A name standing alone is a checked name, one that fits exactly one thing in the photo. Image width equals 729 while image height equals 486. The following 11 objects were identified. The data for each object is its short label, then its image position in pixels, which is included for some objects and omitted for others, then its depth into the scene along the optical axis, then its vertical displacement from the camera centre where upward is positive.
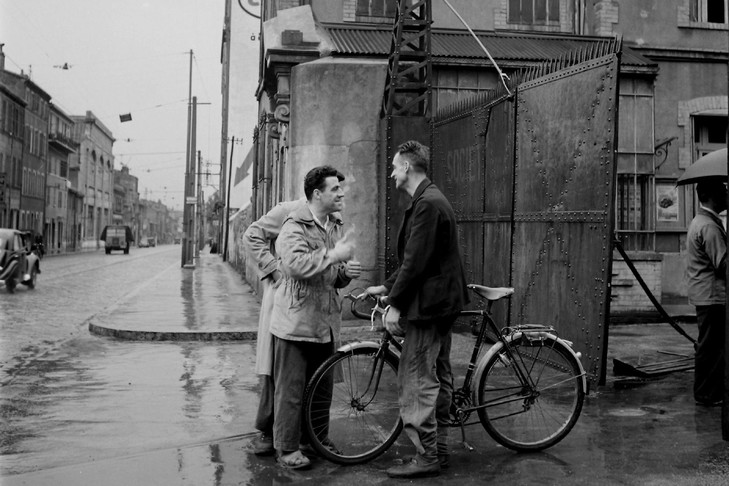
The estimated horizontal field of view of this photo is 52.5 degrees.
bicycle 4.78 -0.94
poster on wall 14.87 +1.17
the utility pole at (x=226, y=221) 40.37 +1.79
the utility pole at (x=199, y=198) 48.33 +4.75
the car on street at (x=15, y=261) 18.45 -0.35
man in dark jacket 4.51 -0.31
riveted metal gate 6.68 +0.71
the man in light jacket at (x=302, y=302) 4.61 -0.31
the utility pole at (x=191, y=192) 31.98 +2.66
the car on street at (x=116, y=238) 61.56 +0.99
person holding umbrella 6.41 -0.28
